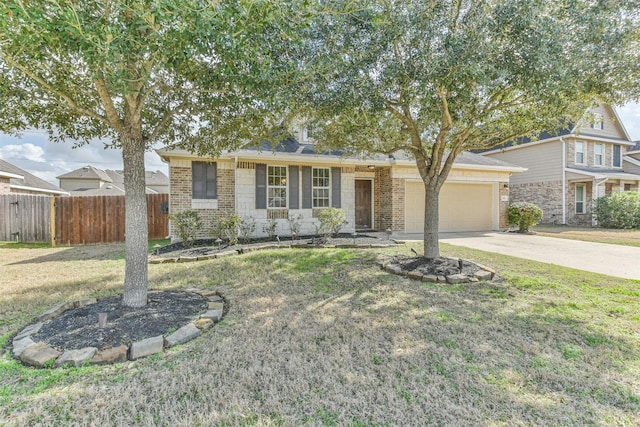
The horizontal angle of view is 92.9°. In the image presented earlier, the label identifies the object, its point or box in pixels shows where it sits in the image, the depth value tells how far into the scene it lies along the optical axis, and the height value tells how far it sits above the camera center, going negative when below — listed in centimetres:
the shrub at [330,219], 947 -33
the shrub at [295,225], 1003 -55
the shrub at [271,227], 1005 -63
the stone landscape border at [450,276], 538 -123
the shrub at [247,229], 975 -65
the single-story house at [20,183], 1441 +147
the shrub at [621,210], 1398 -11
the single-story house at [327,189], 1001 +73
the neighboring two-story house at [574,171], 1603 +200
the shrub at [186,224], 884 -44
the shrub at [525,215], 1237 -31
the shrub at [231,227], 883 -54
